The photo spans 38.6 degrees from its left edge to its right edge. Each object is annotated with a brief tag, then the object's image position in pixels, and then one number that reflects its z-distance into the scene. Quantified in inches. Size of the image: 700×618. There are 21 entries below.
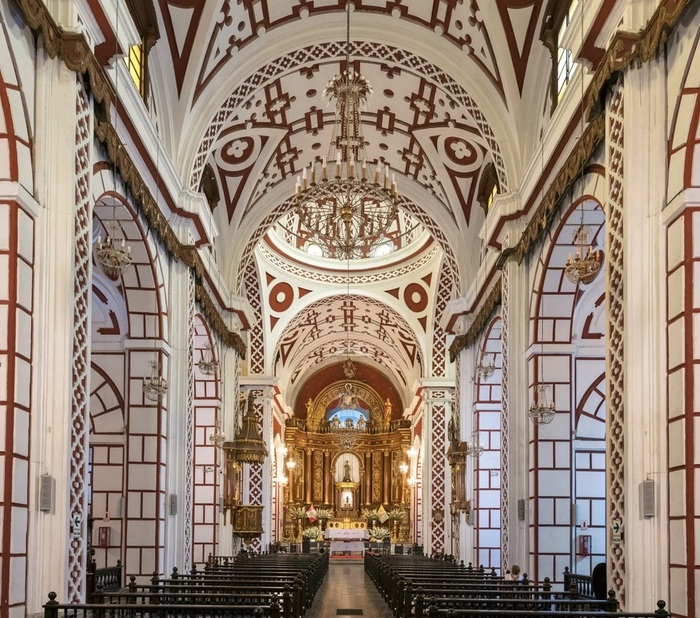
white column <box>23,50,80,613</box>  351.6
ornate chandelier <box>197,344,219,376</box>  665.6
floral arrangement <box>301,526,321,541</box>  1520.7
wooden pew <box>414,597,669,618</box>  305.6
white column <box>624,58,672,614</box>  350.9
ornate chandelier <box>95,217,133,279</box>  396.5
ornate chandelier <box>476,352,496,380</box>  751.7
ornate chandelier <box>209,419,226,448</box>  829.2
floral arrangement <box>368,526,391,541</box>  1563.7
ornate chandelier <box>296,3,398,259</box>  559.2
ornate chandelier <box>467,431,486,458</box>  810.2
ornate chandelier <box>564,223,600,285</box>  406.6
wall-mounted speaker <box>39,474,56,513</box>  350.6
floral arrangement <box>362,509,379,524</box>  1657.2
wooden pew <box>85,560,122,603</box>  508.9
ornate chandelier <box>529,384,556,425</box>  544.1
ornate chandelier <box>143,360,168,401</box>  537.6
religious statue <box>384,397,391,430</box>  1706.4
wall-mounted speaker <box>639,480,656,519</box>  351.6
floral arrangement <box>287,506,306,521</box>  1624.0
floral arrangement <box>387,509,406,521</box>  1604.3
